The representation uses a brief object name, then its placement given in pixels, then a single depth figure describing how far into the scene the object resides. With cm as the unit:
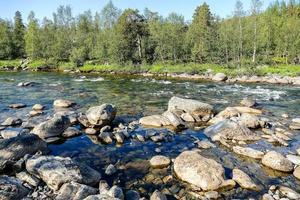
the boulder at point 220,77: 3462
